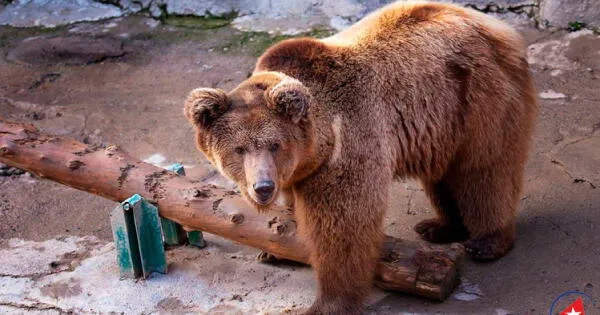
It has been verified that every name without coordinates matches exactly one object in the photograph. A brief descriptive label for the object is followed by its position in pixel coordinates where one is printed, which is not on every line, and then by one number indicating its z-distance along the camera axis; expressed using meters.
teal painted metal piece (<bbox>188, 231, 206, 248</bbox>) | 5.39
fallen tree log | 4.59
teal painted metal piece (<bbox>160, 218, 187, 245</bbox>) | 5.34
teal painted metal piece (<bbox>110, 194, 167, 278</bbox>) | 4.84
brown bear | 4.24
